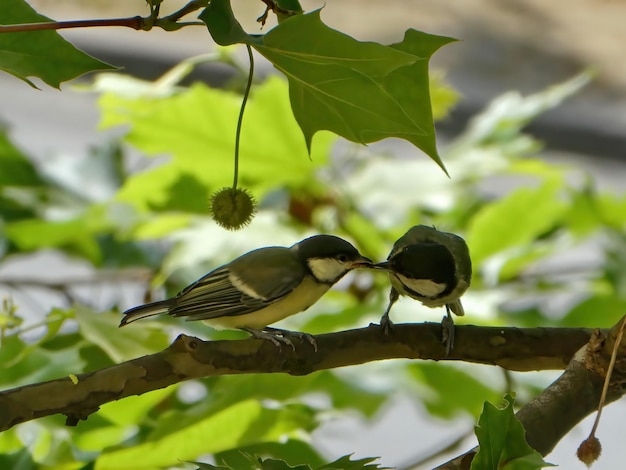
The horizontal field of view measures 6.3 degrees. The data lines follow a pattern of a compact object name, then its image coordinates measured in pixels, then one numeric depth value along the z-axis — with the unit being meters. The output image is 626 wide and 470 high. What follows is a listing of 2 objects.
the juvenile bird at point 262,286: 2.83
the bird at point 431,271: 2.83
